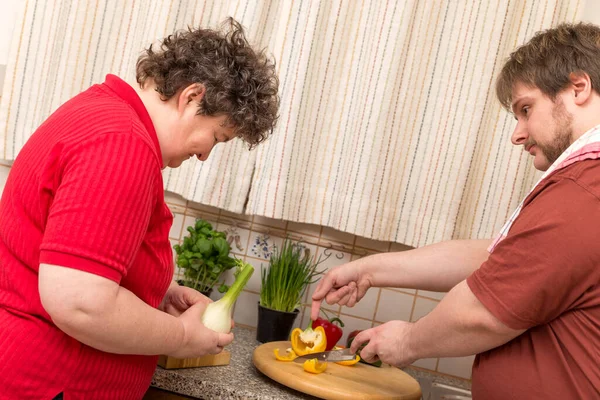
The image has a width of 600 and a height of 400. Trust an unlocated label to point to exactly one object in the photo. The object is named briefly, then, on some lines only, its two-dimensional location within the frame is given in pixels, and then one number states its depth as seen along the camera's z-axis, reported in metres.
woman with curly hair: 0.99
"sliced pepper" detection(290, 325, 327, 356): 1.78
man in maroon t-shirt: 1.12
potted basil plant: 1.97
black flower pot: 1.97
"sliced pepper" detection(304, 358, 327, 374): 1.64
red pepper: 1.87
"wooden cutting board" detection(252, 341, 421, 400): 1.55
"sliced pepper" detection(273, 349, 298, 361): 1.70
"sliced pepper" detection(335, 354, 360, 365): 1.78
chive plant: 1.97
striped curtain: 2.03
